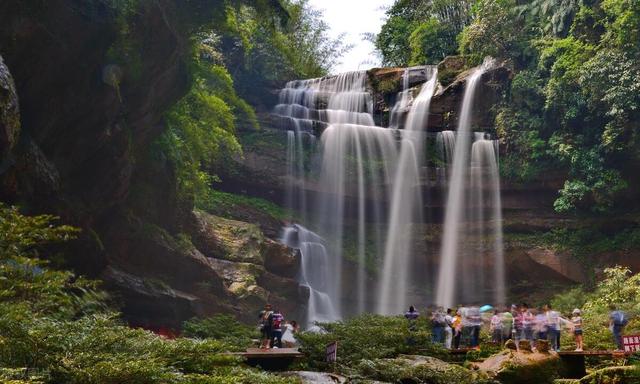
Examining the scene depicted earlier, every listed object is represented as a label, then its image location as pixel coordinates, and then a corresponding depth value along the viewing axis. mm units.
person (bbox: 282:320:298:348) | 15219
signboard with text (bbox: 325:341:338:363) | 11875
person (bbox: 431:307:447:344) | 16656
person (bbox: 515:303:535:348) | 15156
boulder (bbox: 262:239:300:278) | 26328
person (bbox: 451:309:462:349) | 16391
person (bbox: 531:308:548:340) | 14984
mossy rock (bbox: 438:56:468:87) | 34125
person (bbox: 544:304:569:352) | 14773
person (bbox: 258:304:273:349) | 14740
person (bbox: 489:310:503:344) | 16494
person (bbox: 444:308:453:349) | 16594
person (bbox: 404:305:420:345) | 14303
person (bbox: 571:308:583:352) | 13931
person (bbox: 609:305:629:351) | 14611
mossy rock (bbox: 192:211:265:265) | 24750
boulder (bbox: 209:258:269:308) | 23078
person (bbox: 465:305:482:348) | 16406
